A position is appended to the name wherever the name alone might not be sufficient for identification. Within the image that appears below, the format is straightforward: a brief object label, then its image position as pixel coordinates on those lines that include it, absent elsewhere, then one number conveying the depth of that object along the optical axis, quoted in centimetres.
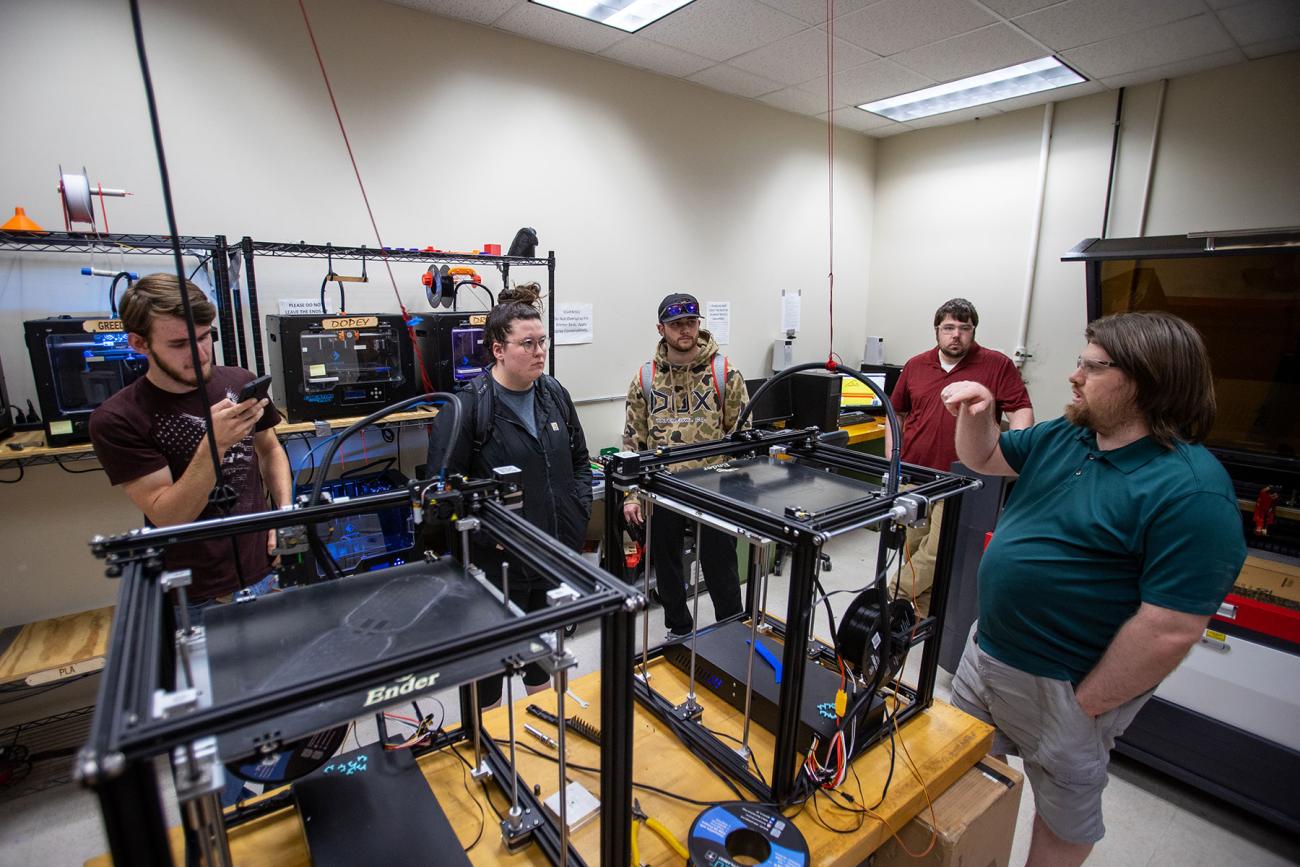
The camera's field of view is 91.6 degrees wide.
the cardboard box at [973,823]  105
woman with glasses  188
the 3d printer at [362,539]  222
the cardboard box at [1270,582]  182
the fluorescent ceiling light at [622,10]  263
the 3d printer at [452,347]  246
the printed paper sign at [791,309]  434
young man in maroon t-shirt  139
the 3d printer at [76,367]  178
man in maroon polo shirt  268
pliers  90
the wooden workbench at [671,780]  88
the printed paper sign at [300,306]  254
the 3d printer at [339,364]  220
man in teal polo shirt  109
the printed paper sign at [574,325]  331
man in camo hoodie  230
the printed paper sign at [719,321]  398
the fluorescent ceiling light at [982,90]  333
